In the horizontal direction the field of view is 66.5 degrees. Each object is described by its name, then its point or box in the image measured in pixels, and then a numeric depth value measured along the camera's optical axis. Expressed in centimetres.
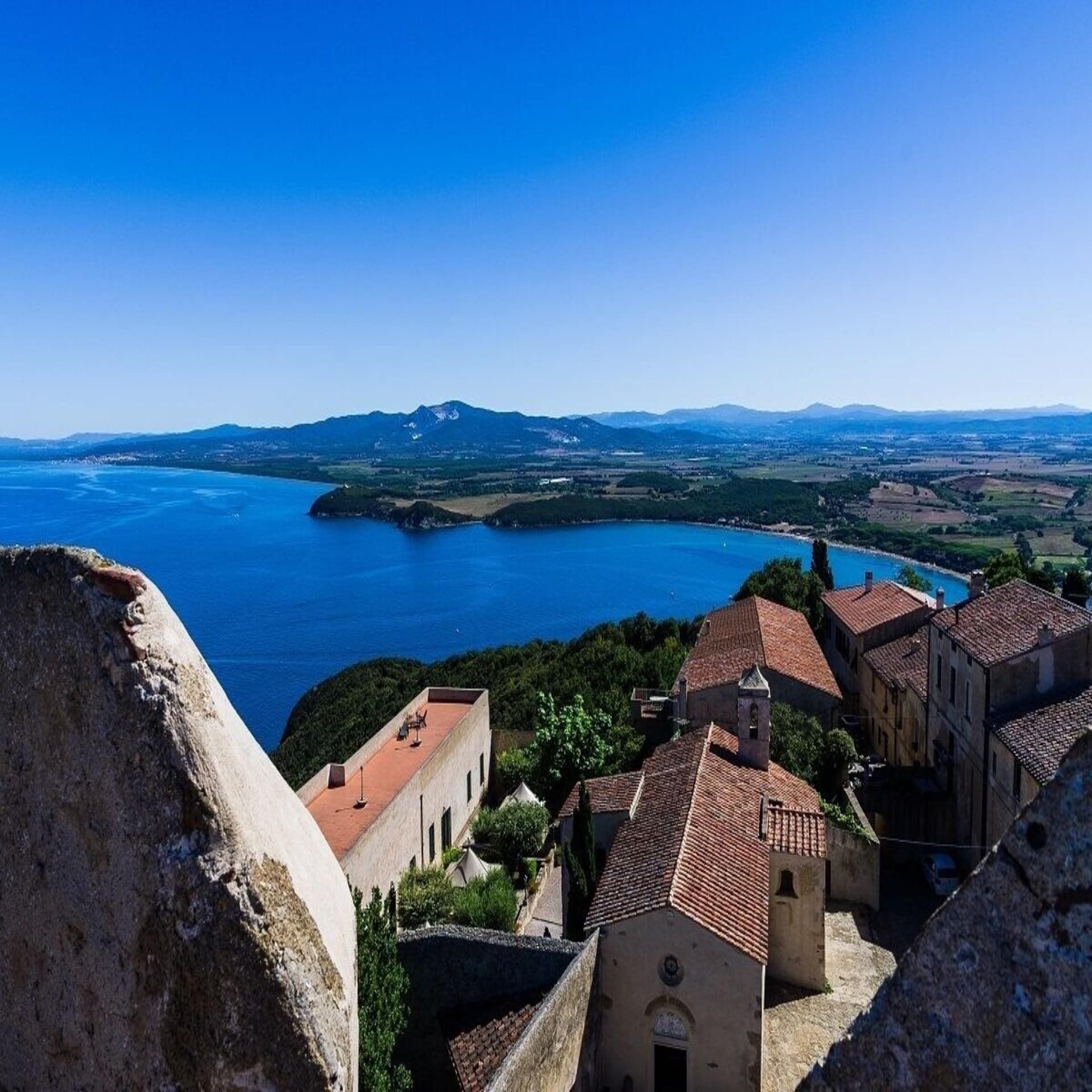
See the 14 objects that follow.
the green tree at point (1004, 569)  3544
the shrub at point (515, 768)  2598
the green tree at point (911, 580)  4584
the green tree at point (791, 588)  4003
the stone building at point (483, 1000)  1302
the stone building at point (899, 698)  2567
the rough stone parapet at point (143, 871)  436
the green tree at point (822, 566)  4534
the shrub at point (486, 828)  2173
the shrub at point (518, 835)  2117
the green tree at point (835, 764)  2155
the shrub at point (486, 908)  1675
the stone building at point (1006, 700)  1795
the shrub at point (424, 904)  1712
